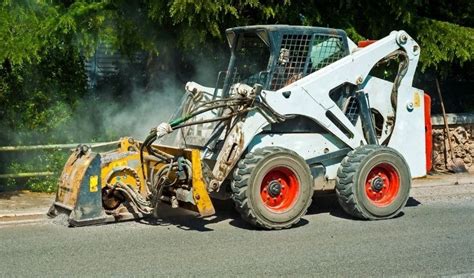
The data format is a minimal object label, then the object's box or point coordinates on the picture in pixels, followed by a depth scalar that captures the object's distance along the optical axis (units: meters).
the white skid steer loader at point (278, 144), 8.26
